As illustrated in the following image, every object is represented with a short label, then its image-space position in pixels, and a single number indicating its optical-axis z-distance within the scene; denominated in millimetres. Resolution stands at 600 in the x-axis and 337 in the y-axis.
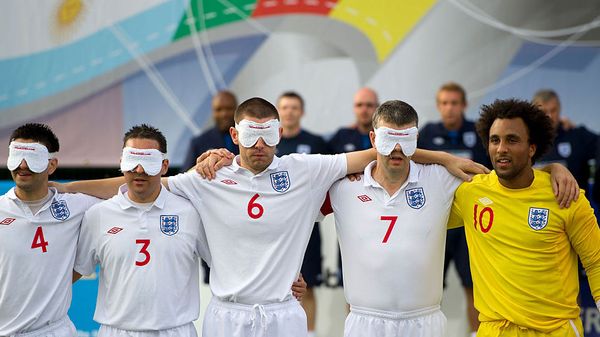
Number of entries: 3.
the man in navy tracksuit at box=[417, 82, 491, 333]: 16078
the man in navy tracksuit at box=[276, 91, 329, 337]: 16203
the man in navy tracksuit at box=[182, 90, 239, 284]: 16547
